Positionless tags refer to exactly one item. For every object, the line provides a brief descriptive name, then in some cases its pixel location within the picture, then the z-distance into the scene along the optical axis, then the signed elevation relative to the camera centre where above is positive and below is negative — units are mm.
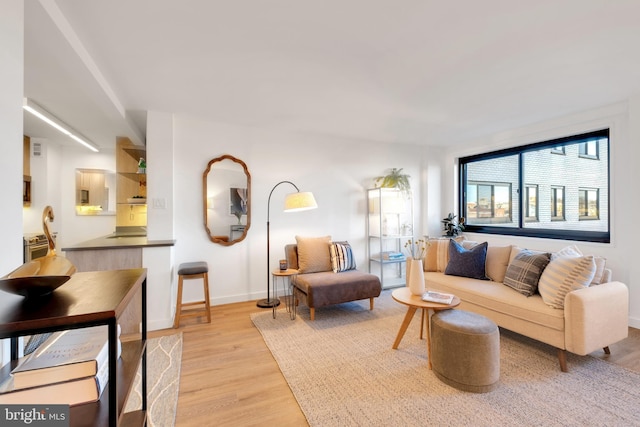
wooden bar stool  3037 -698
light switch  3252 +128
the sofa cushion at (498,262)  3104 -562
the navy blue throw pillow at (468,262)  3227 -576
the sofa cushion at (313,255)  3576 -539
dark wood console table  681 -254
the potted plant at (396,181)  4453 +509
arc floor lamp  3348 +137
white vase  2457 -572
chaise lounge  3148 -759
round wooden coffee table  2223 -735
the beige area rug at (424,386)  1697 -1226
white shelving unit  4414 -300
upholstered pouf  1912 -989
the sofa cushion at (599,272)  2445 -524
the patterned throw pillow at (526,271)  2617 -571
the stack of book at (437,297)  2314 -717
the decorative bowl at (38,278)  758 -178
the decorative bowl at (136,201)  3946 +185
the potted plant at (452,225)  4785 -215
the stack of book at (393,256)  4383 -681
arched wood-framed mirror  3635 +190
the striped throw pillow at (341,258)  3666 -590
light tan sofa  2109 -834
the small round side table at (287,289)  3284 -1076
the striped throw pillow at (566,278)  2260 -539
